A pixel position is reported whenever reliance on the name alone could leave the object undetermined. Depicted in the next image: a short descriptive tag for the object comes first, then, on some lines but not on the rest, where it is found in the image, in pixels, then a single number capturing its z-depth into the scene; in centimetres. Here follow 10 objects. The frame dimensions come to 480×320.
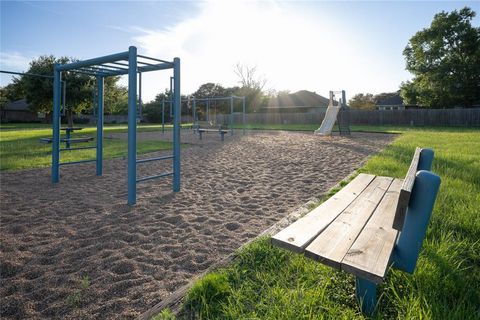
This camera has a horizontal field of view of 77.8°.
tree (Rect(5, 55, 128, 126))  2434
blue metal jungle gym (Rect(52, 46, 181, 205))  421
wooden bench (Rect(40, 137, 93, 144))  619
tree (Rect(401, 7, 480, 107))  2955
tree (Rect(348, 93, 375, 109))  4766
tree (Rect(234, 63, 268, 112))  4803
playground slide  1631
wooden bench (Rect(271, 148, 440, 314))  154
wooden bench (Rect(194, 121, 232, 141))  1456
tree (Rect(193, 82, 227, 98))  5662
